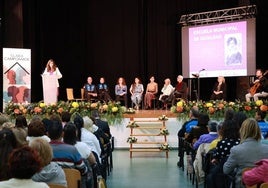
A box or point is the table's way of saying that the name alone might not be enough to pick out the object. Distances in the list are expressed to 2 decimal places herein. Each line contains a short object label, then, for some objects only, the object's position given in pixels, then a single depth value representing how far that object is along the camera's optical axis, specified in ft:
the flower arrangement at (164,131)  29.85
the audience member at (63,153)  12.29
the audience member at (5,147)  9.07
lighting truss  39.81
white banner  39.65
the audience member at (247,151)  12.29
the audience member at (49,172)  9.98
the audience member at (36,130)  13.80
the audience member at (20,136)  11.09
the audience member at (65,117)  19.96
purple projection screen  39.99
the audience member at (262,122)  19.83
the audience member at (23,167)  7.52
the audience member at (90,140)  16.80
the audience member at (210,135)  17.45
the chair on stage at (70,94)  43.39
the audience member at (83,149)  13.29
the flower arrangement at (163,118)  31.12
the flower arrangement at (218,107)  31.12
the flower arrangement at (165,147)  28.89
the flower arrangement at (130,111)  33.45
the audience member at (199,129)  20.29
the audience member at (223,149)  14.07
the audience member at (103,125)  23.32
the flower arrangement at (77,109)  32.63
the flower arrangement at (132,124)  30.43
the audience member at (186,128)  22.68
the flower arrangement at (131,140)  29.78
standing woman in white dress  37.96
